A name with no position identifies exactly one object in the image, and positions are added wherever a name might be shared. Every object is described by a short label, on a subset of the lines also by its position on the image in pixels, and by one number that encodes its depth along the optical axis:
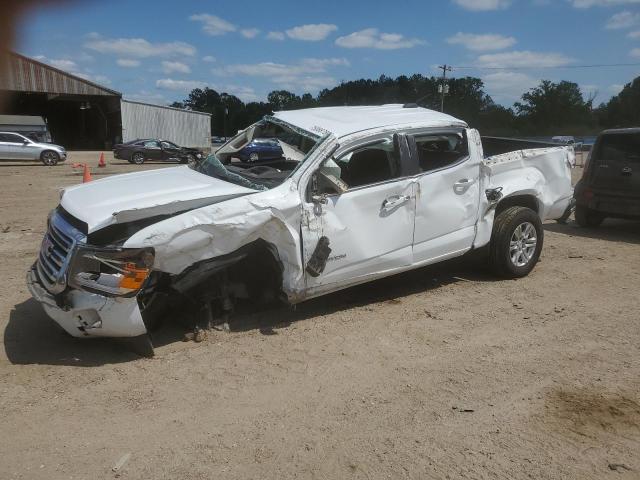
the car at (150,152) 28.91
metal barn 42.25
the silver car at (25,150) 24.75
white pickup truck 3.87
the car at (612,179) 8.43
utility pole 57.75
